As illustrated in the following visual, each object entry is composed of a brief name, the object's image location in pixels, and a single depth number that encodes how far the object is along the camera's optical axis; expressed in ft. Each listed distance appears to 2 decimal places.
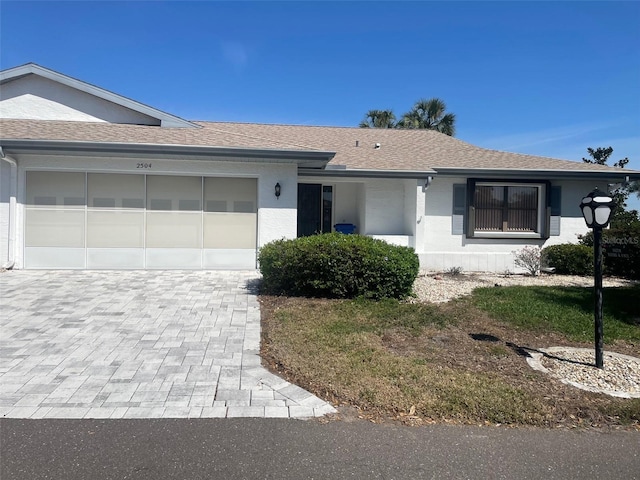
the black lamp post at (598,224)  16.03
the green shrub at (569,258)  39.66
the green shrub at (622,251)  39.19
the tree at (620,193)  47.41
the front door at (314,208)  47.22
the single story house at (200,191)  34.19
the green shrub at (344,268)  26.35
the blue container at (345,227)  46.73
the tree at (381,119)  103.19
